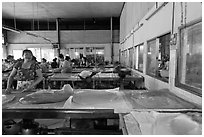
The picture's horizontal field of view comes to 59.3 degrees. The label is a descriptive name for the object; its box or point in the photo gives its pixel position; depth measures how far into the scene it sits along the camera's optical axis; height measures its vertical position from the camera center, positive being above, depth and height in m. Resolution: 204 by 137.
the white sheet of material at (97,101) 1.74 -0.42
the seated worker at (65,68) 5.65 -0.21
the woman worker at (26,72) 3.08 -0.19
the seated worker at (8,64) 6.16 -0.10
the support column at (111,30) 10.83 +1.95
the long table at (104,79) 4.21 -0.41
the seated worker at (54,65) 8.03 -0.16
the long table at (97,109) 1.62 -0.45
